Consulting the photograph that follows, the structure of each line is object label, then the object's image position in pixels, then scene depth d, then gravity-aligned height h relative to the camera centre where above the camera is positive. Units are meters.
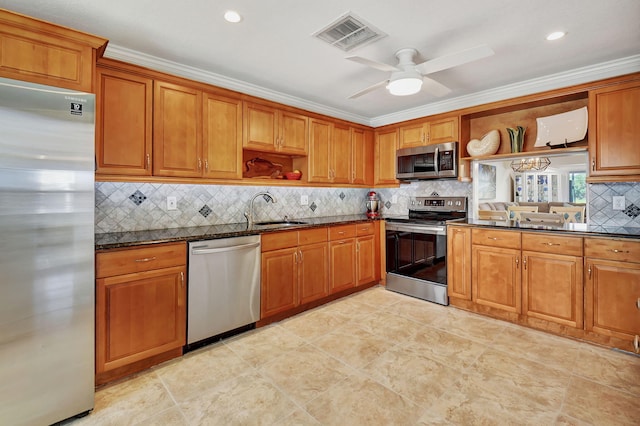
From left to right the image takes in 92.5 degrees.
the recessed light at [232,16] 1.98 +1.29
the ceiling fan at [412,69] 2.13 +1.09
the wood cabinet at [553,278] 2.67 -0.60
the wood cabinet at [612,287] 2.42 -0.61
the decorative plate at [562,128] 2.97 +0.86
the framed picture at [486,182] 3.61 +0.37
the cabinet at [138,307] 2.03 -0.68
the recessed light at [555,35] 2.22 +1.31
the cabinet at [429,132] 3.72 +1.03
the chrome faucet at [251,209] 3.47 +0.04
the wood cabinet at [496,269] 3.00 -0.58
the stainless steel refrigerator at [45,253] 1.57 -0.22
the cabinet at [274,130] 3.18 +0.92
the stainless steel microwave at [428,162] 3.68 +0.65
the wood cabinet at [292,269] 2.98 -0.60
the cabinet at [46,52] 1.70 +0.94
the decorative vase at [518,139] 3.35 +0.81
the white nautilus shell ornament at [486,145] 3.47 +0.78
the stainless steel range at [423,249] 3.58 -0.45
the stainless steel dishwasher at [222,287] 2.48 -0.65
